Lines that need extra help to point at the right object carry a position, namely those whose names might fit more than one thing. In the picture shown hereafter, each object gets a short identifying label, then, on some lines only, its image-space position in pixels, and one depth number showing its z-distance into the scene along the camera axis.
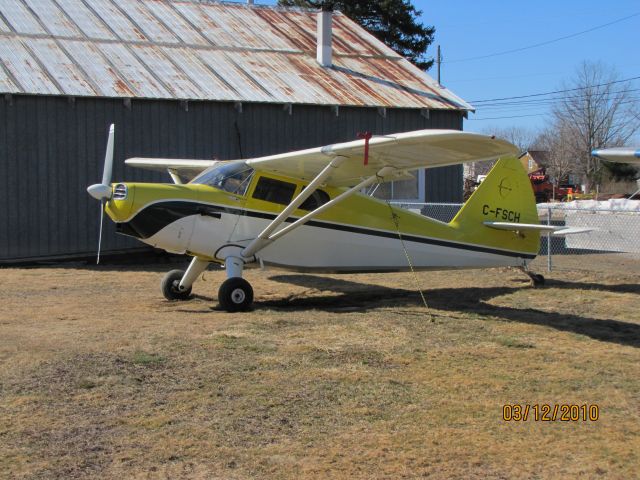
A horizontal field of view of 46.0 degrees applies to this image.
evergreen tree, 40.34
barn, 16.98
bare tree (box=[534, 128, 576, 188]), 72.31
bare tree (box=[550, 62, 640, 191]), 63.81
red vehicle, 62.00
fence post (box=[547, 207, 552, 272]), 15.15
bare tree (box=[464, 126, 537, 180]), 80.62
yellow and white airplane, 10.21
